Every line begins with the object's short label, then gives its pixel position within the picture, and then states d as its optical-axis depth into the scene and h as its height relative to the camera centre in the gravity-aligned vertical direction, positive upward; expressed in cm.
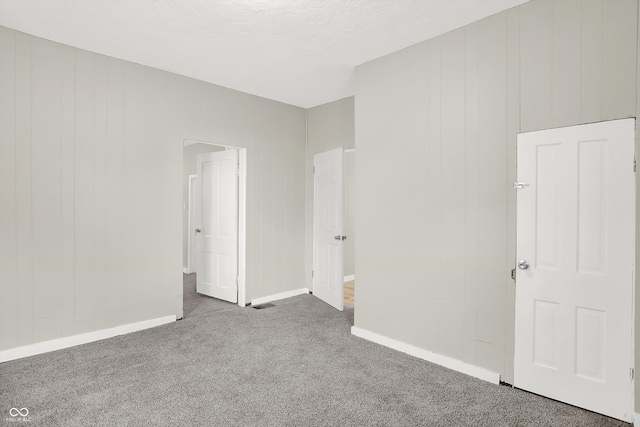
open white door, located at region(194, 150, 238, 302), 487 -22
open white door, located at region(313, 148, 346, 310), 463 -25
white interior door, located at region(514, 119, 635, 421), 222 -35
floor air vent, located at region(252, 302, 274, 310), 468 -128
